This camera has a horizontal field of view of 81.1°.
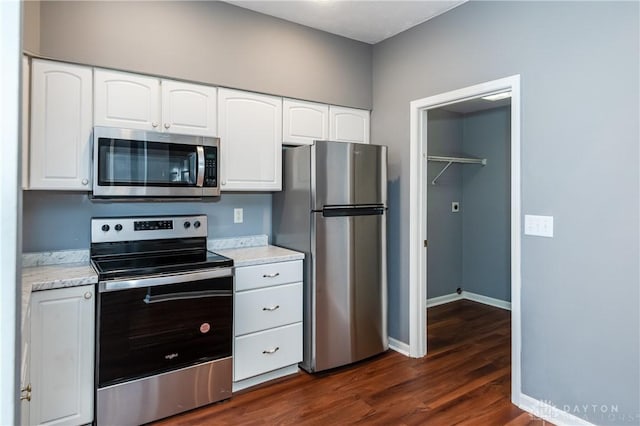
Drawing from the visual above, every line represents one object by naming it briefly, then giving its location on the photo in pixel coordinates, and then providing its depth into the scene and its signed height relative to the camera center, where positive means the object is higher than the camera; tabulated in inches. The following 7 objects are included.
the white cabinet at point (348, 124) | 129.3 +32.4
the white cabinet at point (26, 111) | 80.8 +22.0
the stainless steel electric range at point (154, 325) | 80.1 -25.2
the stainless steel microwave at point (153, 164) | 87.3 +12.5
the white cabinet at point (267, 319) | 99.6 -28.9
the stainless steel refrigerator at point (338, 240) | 108.3 -7.7
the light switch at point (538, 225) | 87.0 -2.1
